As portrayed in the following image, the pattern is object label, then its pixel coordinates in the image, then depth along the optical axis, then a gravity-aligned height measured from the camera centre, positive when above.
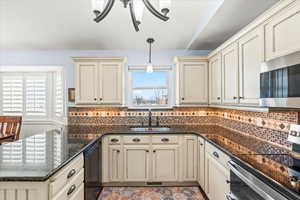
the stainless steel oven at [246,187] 0.76 -0.58
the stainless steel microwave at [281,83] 0.81 +0.12
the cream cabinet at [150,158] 2.01 -0.89
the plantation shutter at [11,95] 2.64 +0.10
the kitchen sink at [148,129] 2.15 -0.49
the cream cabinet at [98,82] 2.19 +0.30
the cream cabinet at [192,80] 2.22 +0.34
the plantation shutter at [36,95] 2.64 +0.10
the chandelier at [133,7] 0.97 +0.70
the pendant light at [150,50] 1.94 +0.89
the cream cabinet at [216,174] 1.30 -0.81
